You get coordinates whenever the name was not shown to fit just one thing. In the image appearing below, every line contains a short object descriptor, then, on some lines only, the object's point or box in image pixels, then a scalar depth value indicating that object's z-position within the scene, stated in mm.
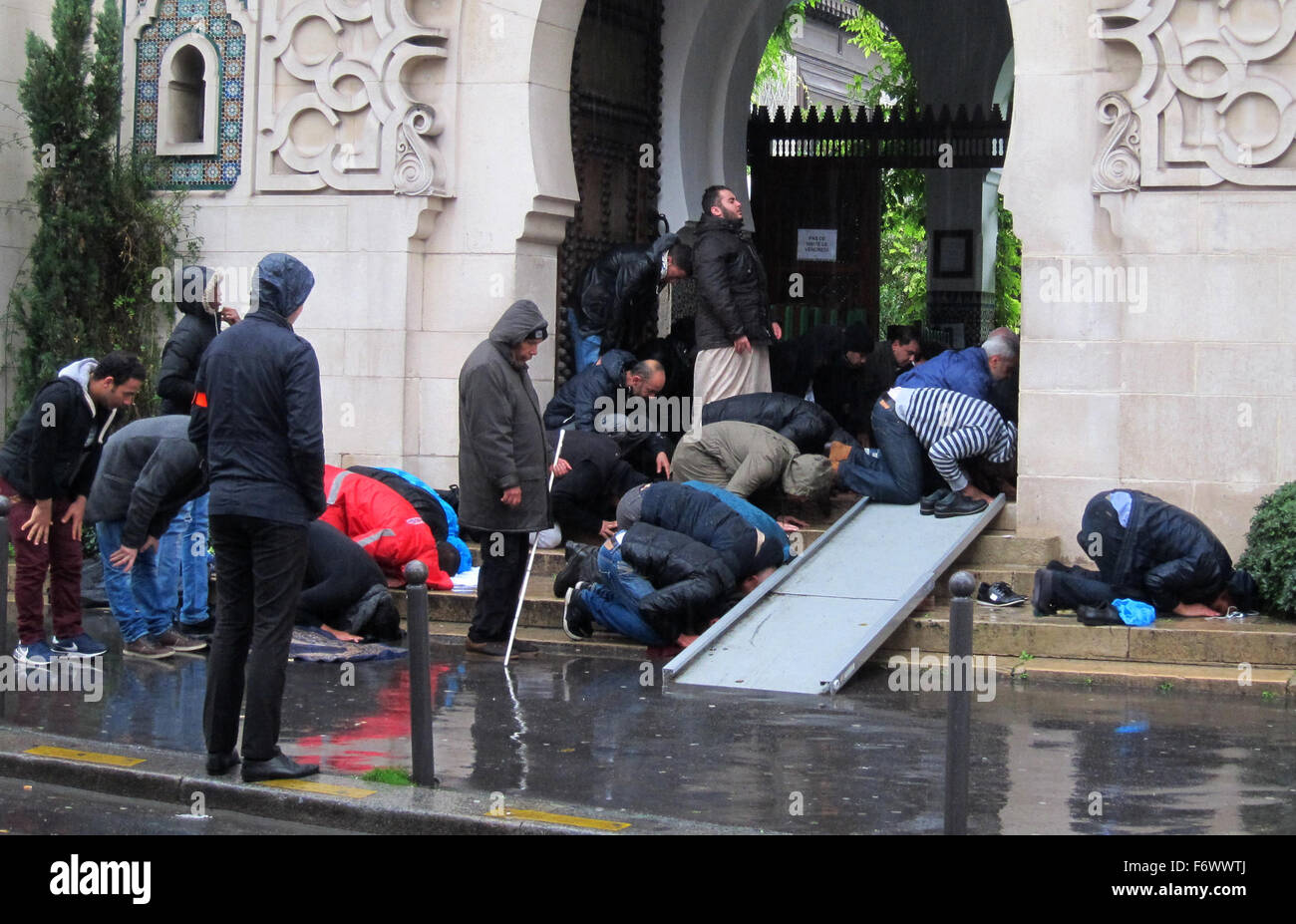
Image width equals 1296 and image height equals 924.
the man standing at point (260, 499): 6812
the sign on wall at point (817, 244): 16328
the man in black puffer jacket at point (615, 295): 12961
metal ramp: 9164
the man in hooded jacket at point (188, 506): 10078
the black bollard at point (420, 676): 6754
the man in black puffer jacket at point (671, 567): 9844
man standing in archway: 11930
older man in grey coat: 9906
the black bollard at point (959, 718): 5906
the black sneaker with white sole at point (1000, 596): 10266
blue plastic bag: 9602
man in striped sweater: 10961
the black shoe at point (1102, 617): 9641
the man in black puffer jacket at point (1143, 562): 9672
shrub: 9719
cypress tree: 12828
